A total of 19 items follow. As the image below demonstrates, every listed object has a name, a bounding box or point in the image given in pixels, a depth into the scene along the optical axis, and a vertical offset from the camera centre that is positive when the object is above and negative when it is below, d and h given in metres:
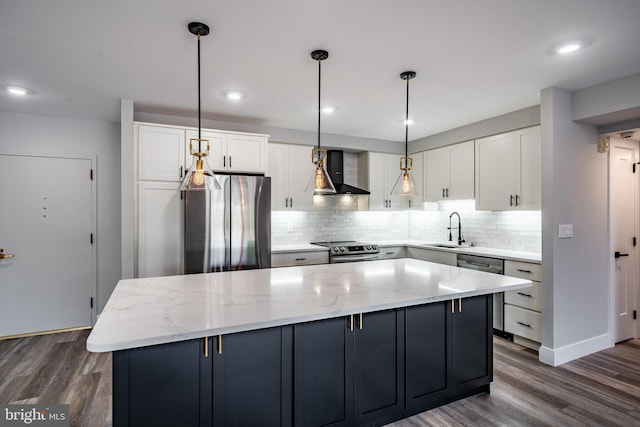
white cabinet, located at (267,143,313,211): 4.47 +0.48
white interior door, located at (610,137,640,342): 3.52 -0.22
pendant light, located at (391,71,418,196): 2.68 +0.20
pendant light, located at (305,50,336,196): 2.46 +0.22
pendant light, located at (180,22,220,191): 2.08 +0.23
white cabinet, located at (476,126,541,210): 3.60 +0.45
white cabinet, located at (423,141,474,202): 4.40 +0.52
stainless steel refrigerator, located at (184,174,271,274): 3.48 -0.16
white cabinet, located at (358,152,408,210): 5.11 +0.52
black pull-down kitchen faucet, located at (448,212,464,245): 4.79 -0.27
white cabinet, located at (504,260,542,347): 3.34 -0.95
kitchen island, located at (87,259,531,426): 1.54 -0.72
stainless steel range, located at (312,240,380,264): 4.45 -0.54
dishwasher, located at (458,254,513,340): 3.73 -0.65
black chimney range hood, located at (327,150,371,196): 4.93 +0.62
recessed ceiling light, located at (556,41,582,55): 2.25 +1.09
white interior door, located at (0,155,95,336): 3.79 -0.37
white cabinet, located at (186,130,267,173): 3.77 +0.67
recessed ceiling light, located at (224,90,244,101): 3.17 +1.09
